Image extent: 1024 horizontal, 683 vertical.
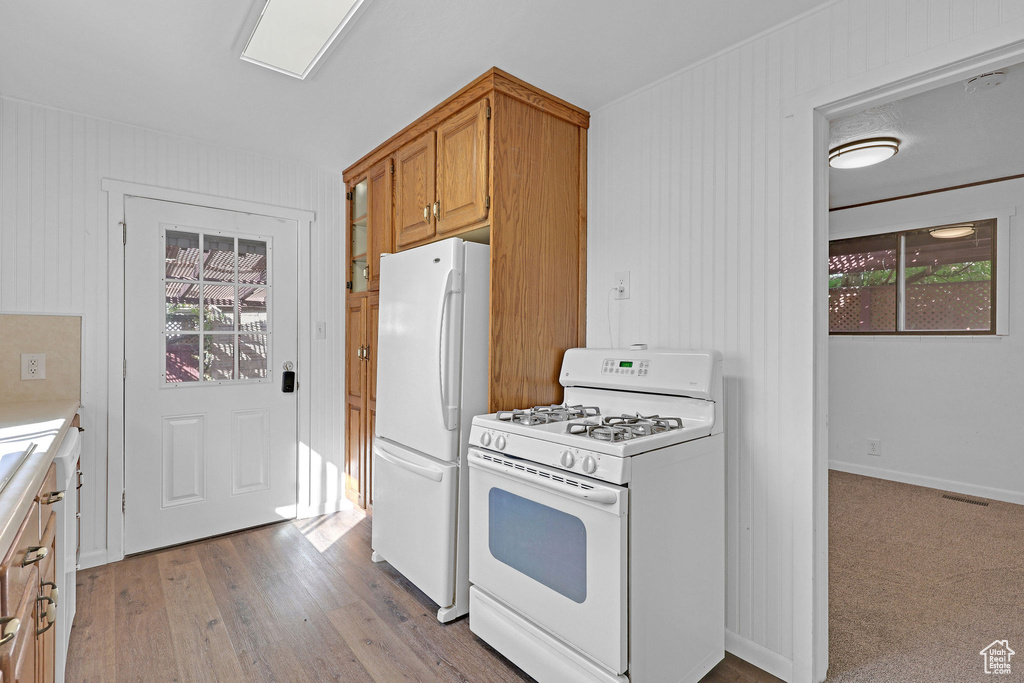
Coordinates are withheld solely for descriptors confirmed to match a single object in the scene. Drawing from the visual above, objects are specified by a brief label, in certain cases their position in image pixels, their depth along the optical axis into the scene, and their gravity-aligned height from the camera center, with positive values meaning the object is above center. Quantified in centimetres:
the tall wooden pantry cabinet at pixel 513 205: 224 +65
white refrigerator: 217 -27
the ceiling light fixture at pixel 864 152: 296 +112
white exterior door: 279 -17
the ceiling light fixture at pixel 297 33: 177 +115
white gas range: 153 -62
